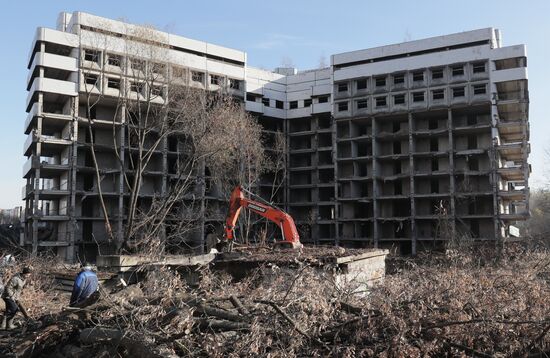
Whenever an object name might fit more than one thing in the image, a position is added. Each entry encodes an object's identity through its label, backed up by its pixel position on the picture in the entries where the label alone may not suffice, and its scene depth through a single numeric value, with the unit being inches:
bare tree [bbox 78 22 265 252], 1184.2
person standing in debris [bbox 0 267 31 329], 470.0
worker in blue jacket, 396.8
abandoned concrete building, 1652.3
